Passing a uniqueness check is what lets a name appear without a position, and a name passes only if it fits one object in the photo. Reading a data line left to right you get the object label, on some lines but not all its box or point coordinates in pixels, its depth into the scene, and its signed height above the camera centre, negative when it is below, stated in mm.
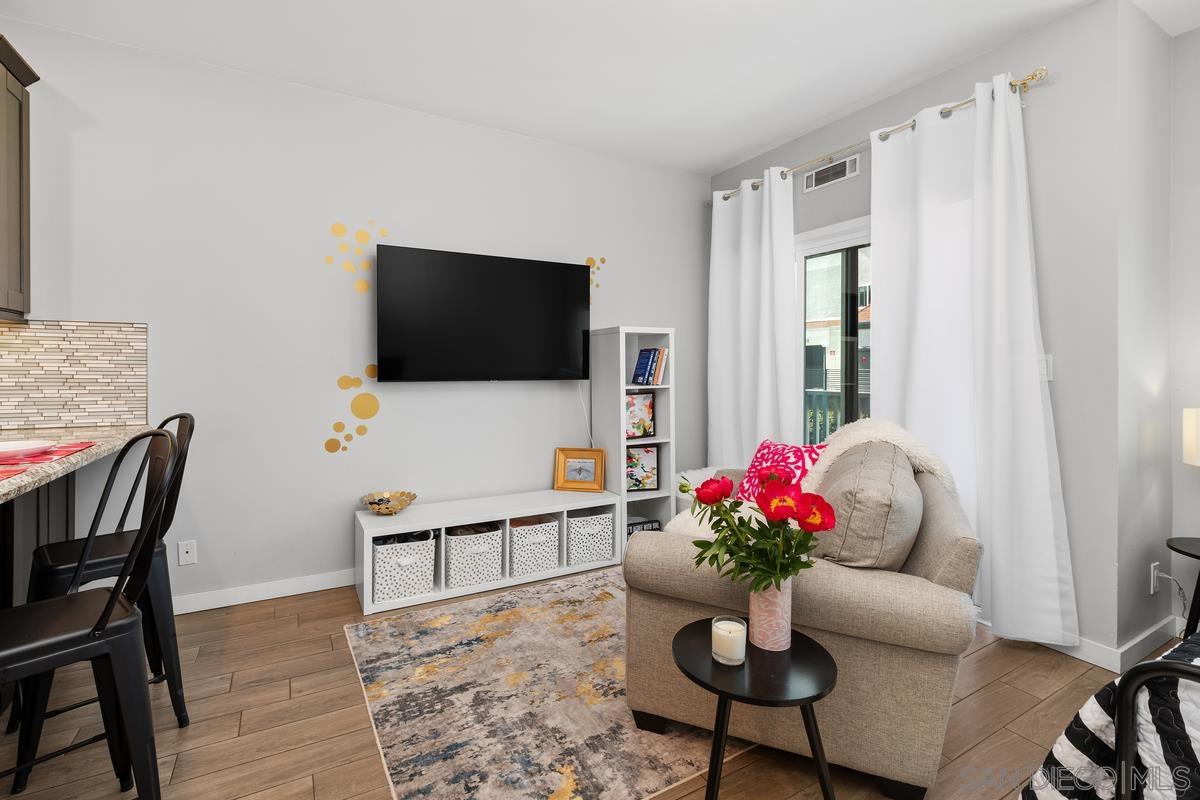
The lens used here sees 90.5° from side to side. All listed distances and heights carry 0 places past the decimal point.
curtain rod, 2527 +1385
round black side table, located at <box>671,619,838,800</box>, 1296 -633
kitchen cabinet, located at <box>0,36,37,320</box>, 2238 +845
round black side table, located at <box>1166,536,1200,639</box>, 2229 -573
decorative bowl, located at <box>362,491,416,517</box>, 3021 -520
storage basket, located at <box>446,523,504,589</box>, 3049 -814
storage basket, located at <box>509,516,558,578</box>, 3221 -805
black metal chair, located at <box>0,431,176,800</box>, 1231 -503
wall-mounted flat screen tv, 3150 +478
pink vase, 1453 -535
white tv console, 2850 -610
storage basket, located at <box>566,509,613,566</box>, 3398 -798
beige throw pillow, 1590 -323
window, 3420 +452
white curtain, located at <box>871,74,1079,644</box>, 2471 +273
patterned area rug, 1683 -1042
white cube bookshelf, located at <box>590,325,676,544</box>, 3549 -50
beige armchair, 1496 -628
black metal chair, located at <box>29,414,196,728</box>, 1780 -538
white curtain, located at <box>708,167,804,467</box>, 3662 +499
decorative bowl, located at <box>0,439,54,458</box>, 1686 -140
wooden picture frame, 3686 -428
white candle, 1402 -576
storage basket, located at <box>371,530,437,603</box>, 2859 -819
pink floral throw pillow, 2459 -264
